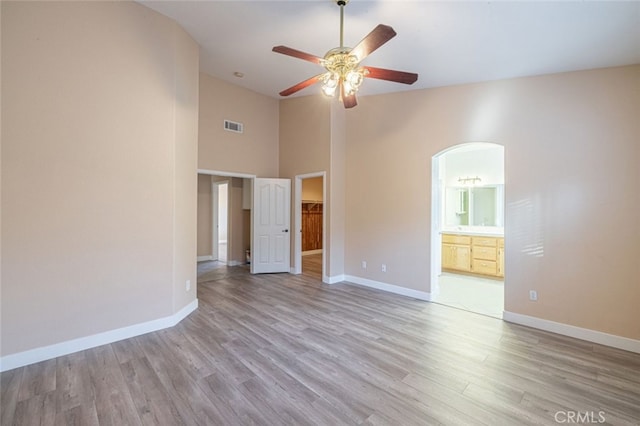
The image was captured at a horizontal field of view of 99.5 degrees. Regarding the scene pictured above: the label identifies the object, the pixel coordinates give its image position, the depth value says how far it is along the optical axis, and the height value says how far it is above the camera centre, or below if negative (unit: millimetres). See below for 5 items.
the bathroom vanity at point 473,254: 5508 -919
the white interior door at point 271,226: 5768 -343
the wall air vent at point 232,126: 5285 +1667
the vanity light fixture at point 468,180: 6188 +712
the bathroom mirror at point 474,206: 5914 +122
